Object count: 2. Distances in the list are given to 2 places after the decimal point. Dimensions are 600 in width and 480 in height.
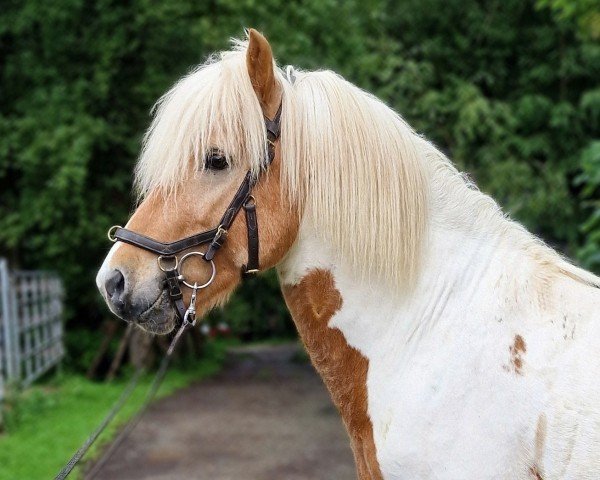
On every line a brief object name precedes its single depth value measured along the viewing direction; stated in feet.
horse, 6.28
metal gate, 26.17
